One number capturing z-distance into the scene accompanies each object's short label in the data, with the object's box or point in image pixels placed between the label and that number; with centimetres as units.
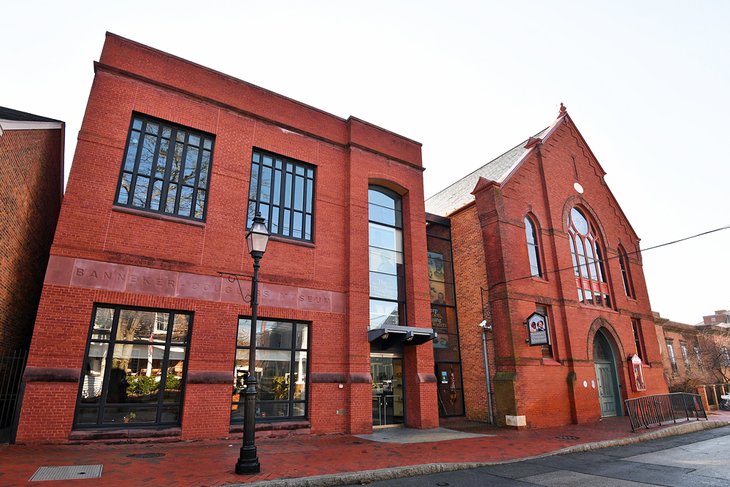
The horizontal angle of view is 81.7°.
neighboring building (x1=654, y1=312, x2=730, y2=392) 2861
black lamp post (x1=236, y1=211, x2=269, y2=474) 730
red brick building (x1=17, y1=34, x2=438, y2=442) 986
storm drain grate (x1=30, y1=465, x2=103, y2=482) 650
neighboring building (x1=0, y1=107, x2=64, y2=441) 980
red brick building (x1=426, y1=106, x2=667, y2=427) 1609
